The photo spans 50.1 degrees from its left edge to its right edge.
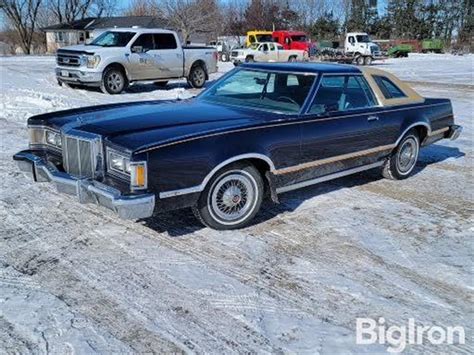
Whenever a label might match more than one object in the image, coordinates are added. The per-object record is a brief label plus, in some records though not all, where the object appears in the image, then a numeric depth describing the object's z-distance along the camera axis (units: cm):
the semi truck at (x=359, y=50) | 3569
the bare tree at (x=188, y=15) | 4619
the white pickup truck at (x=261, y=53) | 3105
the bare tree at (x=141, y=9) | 6064
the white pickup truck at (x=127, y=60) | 1351
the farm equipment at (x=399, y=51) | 4734
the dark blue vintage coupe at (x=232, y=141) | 404
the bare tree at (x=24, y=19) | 5979
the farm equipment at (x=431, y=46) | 5712
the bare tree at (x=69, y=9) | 6706
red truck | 3528
